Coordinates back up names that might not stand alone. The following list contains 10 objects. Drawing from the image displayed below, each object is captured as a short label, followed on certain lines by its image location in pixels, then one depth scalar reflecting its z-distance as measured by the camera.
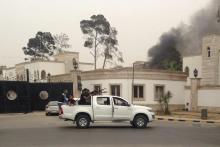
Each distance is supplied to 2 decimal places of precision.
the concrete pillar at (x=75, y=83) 45.03
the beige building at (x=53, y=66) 68.88
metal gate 38.72
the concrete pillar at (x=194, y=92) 41.19
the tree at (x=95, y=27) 77.44
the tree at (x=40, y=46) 90.81
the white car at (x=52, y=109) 35.50
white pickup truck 21.75
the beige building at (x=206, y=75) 39.59
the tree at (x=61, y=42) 89.50
